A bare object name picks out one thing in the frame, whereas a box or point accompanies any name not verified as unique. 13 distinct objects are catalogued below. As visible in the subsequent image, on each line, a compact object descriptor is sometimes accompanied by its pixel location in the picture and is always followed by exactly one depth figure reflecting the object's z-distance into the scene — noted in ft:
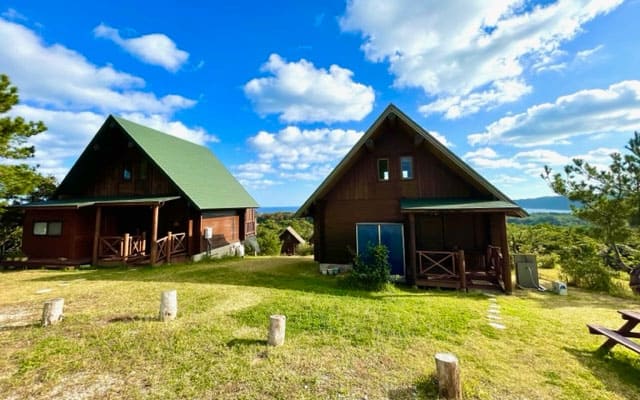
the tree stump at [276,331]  16.15
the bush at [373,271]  29.07
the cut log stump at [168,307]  20.02
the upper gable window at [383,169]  36.81
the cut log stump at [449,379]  11.62
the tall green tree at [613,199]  33.58
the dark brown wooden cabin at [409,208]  31.35
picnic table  15.30
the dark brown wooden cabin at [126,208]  43.29
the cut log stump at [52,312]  19.39
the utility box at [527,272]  31.86
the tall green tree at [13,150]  32.76
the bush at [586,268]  32.04
